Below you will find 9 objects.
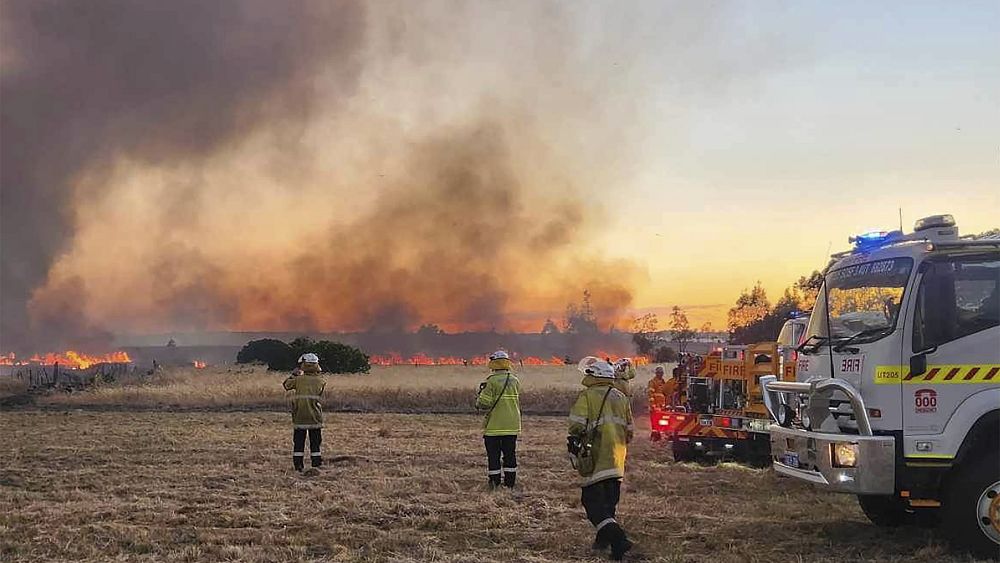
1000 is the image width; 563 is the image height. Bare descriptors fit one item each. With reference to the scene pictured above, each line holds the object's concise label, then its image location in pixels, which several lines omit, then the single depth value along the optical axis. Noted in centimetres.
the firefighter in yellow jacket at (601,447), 731
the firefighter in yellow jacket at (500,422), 1098
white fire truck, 675
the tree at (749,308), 7188
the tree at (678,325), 7081
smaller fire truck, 1294
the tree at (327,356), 5122
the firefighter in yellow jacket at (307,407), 1254
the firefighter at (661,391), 1537
